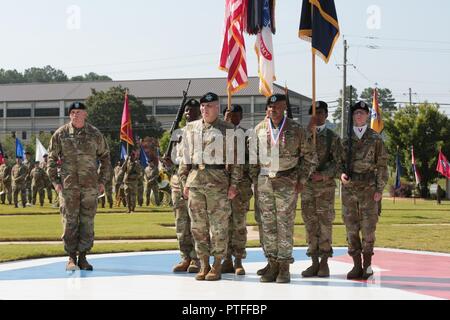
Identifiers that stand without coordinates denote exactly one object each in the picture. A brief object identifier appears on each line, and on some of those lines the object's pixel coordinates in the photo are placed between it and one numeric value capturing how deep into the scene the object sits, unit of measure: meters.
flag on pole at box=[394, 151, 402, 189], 40.34
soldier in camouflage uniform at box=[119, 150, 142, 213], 27.57
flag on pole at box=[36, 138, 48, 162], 32.91
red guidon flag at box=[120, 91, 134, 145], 28.41
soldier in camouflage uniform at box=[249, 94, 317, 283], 9.02
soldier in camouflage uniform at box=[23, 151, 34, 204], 31.77
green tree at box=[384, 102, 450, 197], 55.16
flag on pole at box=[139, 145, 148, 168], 33.31
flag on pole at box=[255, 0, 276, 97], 11.04
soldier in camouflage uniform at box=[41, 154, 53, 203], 31.38
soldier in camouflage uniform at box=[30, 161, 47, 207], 31.77
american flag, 11.23
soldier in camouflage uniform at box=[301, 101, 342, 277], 9.65
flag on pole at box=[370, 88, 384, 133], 32.69
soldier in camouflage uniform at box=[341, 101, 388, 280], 9.50
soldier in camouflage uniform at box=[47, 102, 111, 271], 10.17
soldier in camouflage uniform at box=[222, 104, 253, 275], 9.95
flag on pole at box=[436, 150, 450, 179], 39.31
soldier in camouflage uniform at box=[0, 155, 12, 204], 33.38
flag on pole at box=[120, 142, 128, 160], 33.94
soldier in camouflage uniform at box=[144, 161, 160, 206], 29.66
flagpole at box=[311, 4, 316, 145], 9.69
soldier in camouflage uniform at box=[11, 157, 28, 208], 30.64
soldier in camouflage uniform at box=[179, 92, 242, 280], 9.26
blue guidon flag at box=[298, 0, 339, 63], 10.38
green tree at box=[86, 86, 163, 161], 89.25
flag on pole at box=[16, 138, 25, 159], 35.49
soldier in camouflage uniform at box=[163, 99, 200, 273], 10.05
